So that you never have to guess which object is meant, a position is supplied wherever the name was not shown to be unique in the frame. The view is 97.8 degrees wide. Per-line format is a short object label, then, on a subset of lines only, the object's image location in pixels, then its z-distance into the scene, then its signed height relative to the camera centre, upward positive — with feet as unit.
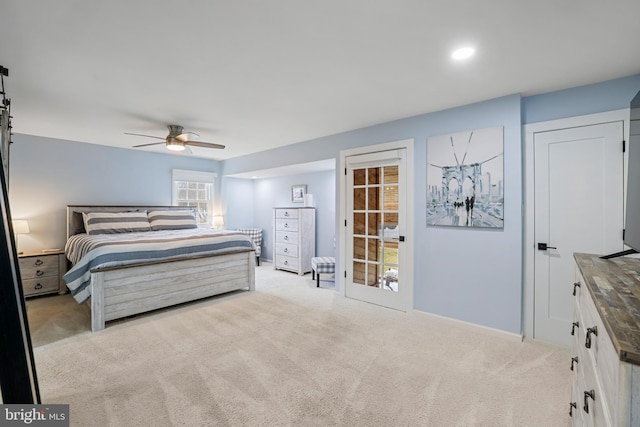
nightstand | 12.73 -2.78
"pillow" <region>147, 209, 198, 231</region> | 16.02 -0.42
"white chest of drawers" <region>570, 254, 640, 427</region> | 2.27 -1.38
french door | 11.36 -0.67
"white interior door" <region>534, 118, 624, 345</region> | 7.72 +0.13
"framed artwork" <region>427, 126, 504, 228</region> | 9.10 +1.16
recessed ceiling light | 6.36 +3.74
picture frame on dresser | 19.31 +1.45
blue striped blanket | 9.84 -1.44
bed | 9.80 -2.12
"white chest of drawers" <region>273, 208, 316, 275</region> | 17.46 -1.68
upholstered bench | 14.83 -2.93
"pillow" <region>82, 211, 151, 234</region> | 14.07 -0.50
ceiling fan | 12.03 +3.12
